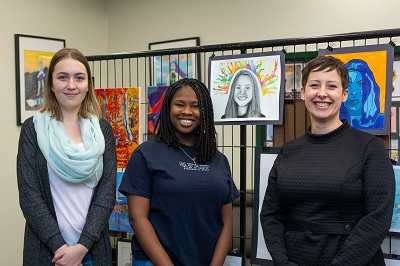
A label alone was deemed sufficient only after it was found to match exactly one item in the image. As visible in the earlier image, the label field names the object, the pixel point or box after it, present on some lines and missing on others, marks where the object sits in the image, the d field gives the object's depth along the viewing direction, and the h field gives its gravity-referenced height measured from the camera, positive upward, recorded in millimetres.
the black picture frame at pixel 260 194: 1921 -349
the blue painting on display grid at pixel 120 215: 2262 -520
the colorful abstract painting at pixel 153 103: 2141 +59
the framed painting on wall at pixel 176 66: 3809 +439
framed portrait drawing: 1893 +121
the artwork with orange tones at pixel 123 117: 2215 -8
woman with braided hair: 1652 -281
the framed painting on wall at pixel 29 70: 3674 +389
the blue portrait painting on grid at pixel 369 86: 1710 +109
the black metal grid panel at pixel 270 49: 1766 +247
